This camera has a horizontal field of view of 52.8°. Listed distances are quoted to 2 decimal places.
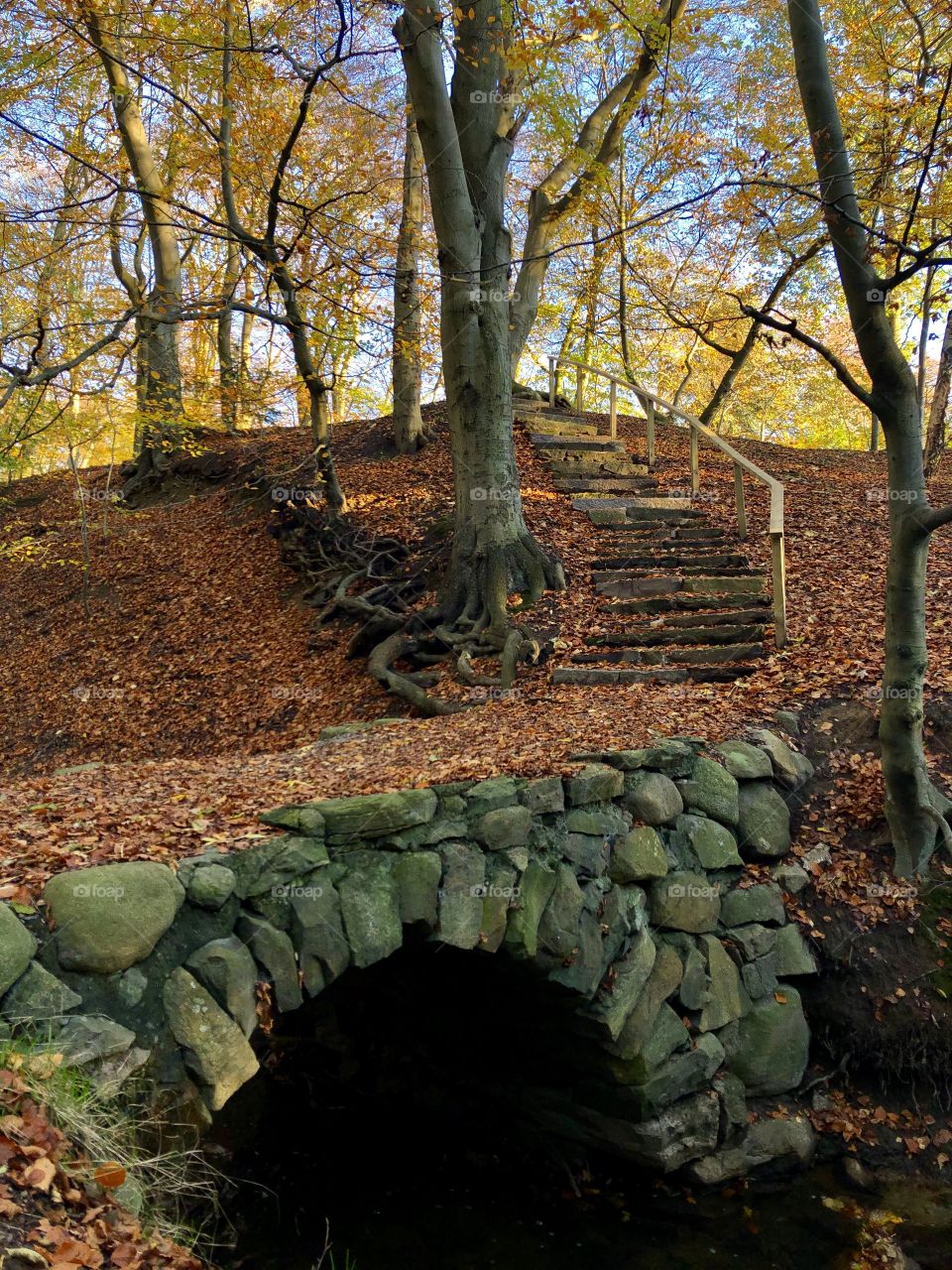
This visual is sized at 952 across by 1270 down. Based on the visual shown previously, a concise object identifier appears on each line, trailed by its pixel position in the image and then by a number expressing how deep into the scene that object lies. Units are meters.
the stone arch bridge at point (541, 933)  3.56
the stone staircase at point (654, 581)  7.72
